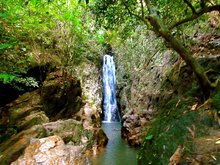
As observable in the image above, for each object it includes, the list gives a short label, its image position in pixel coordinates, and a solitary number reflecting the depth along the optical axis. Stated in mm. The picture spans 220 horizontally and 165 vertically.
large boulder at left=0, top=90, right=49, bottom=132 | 4937
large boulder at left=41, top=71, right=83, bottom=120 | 6212
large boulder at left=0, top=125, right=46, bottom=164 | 3486
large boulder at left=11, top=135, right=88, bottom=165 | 3069
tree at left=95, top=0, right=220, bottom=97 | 2775
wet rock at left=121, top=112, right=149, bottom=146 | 6105
